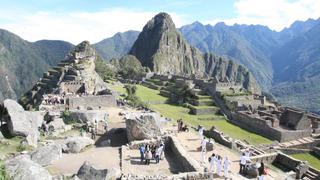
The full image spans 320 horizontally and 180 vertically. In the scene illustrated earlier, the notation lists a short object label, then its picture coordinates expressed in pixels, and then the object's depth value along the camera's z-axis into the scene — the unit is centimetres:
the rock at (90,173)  1323
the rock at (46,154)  1525
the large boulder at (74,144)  1758
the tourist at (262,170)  1491
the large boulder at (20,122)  1759
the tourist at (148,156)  1586
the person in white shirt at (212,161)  1480
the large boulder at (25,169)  1137
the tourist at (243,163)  1516
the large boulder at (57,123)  2087
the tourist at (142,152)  1603
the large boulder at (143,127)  1854
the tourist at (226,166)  1449
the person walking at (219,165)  1457
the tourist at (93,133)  2013
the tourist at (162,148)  1659
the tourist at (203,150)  1658
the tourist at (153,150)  1650
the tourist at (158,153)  1607
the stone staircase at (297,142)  3554
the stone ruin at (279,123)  3911
